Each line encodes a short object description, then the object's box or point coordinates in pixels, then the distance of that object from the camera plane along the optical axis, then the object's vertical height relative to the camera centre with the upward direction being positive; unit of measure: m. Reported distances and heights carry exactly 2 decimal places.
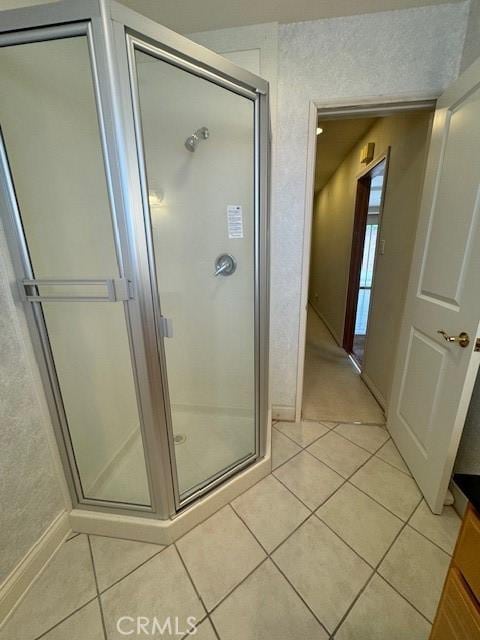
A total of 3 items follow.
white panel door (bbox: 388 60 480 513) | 1.09 -0.25
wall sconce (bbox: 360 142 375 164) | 2.47 +0.88
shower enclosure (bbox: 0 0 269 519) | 0.79 +0.06
